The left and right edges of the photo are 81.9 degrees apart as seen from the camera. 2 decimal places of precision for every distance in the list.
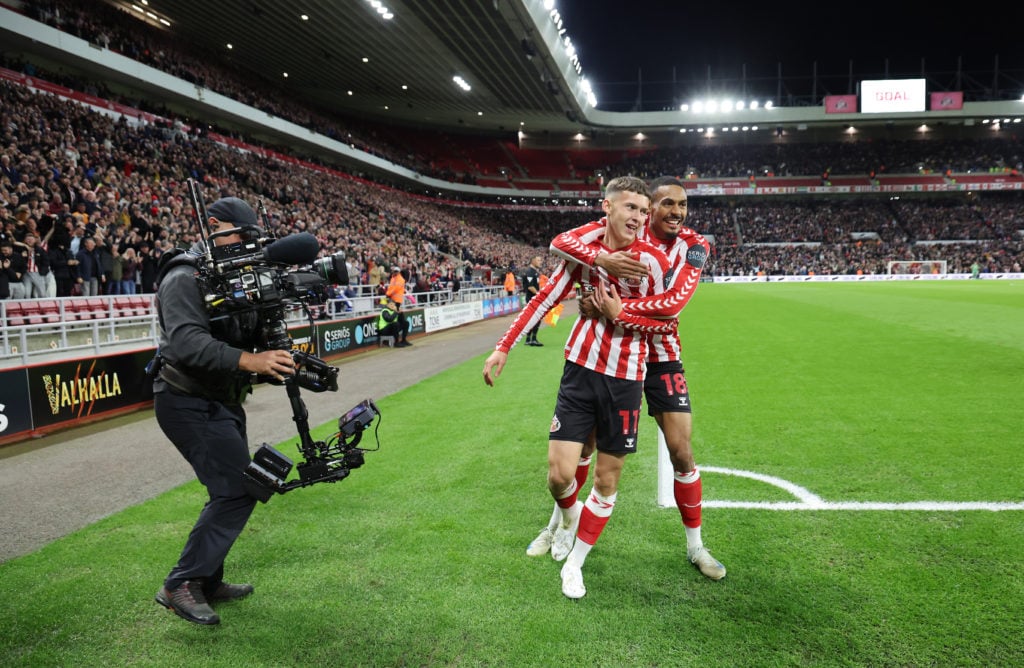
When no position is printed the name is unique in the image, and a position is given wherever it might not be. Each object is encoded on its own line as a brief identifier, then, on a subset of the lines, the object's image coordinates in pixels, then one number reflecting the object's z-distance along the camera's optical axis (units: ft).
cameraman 10.14
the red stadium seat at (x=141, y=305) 45.39
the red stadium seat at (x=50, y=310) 38.19
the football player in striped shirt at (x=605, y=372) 11.04
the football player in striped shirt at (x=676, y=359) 11.37
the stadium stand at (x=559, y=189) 86.17
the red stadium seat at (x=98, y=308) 41.32
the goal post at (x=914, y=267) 171.22
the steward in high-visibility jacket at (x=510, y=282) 94.07
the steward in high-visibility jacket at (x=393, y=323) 53.26
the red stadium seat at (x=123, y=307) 43.98
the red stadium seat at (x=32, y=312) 36.92
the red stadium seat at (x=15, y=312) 36.25
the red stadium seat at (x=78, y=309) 39.88
